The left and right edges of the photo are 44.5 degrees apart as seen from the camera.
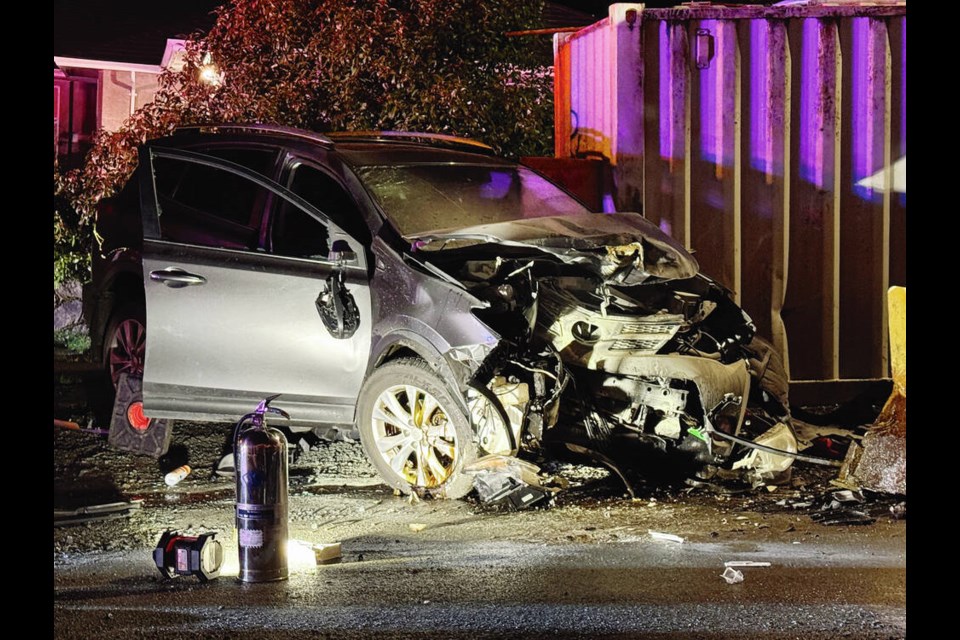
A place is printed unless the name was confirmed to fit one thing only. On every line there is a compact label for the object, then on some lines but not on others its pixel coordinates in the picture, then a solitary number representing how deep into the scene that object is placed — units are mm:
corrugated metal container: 9109
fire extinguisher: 4961
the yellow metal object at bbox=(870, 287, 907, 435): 6539
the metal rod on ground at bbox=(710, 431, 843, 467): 6461
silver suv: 6273
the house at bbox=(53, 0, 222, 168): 20500
